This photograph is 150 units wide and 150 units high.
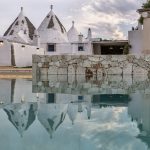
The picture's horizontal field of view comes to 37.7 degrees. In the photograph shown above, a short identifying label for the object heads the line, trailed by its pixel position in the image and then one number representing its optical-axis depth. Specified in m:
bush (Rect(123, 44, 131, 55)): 18.10
